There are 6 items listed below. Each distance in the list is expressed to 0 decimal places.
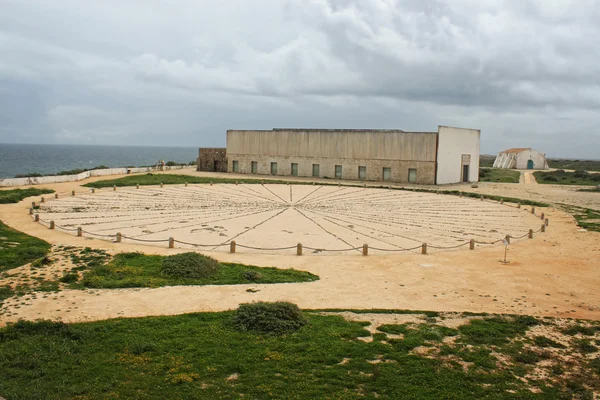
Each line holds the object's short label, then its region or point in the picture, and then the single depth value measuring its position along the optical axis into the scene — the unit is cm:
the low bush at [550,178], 6017
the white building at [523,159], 8725
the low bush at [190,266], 1564
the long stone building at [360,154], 4791
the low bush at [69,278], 1482
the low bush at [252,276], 1550
